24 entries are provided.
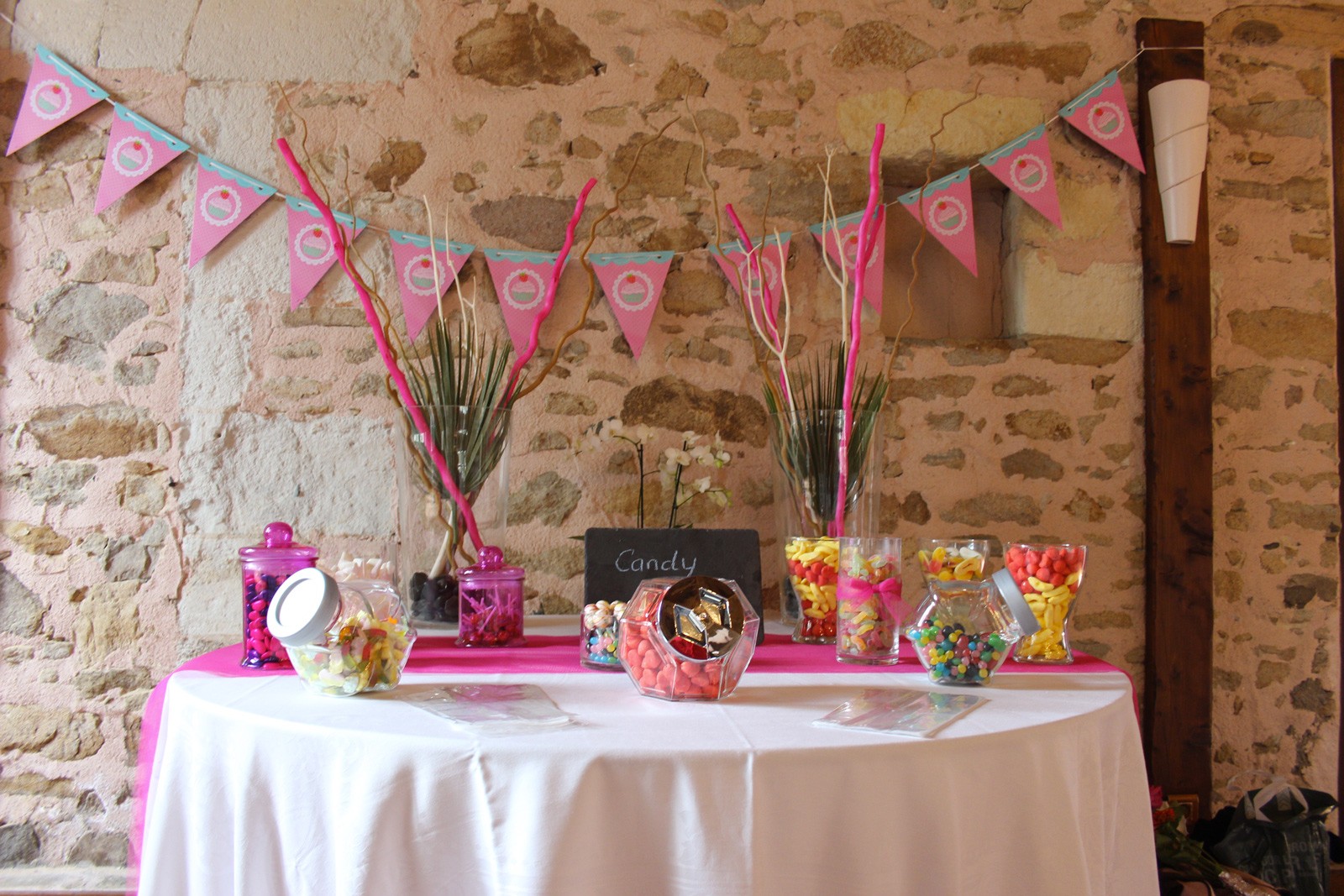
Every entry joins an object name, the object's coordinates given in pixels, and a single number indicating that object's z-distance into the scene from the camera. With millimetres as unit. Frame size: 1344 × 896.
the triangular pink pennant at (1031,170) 2270
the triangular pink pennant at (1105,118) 2283
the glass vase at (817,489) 1576
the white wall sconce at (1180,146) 2209
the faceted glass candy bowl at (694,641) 1084
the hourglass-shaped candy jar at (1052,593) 1427
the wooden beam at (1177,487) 2199
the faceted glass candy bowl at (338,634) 1074
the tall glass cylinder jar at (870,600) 1355
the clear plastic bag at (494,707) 969
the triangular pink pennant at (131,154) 2160
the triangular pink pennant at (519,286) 2215
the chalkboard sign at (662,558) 1521
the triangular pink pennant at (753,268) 2246
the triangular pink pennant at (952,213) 2252
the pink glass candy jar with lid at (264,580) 1311
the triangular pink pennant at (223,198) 2174
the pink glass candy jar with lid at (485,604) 1512
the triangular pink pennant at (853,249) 2238
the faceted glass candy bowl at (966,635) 1227
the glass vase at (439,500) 1663
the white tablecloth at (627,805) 871
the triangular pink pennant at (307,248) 2178
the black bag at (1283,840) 1981
